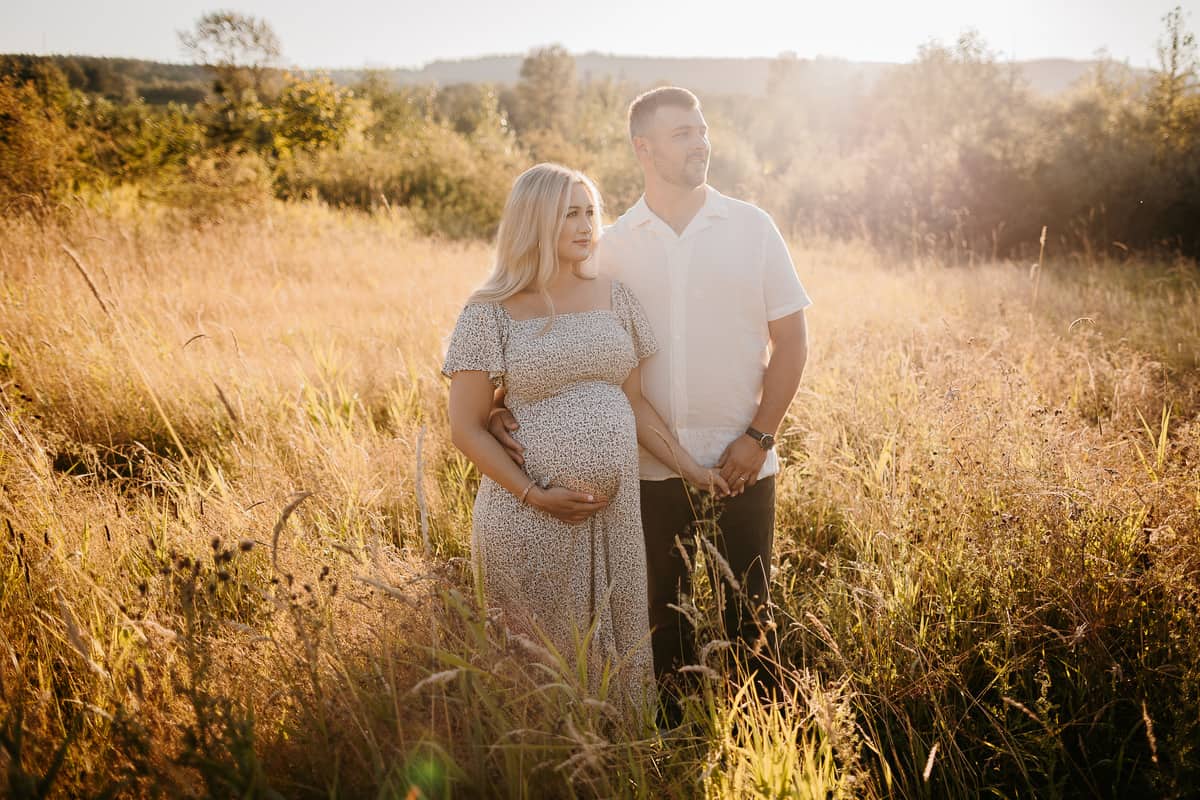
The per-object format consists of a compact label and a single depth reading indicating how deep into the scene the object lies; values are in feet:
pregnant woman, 8.04
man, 8.82
